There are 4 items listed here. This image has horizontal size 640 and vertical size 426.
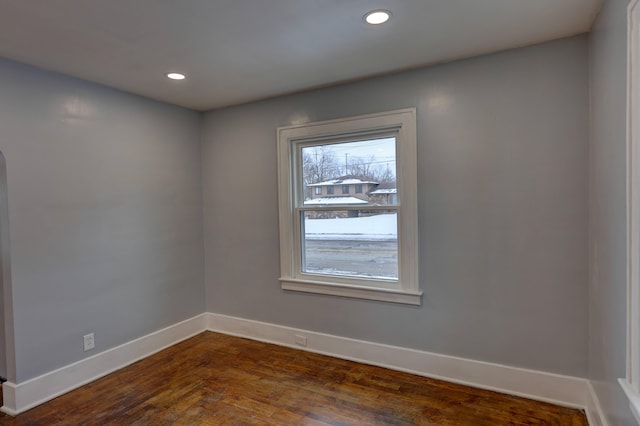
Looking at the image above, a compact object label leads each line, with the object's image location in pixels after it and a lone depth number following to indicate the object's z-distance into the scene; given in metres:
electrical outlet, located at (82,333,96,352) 2.95
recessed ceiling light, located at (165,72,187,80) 2.85
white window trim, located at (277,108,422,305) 2.92
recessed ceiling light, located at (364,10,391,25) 2.01
